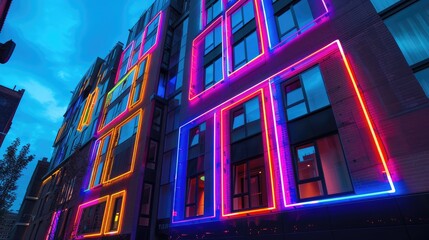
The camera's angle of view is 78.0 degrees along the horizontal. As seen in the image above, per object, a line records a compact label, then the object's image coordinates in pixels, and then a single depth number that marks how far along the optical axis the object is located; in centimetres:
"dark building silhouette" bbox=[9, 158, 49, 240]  4650
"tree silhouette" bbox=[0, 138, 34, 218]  1875
